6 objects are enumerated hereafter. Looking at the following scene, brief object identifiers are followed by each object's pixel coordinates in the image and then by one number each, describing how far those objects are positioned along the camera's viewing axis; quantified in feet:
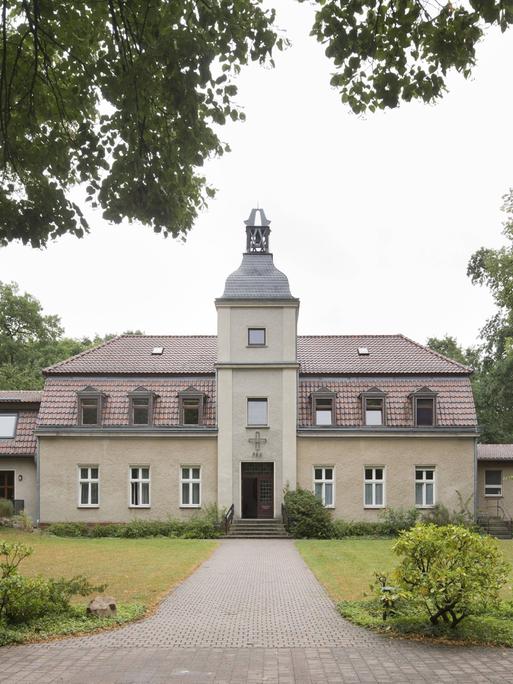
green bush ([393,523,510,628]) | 33.63
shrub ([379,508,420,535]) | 102.99
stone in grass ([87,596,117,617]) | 37.96
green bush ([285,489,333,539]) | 99.76
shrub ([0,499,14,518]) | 103.35
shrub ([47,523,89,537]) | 102.68
